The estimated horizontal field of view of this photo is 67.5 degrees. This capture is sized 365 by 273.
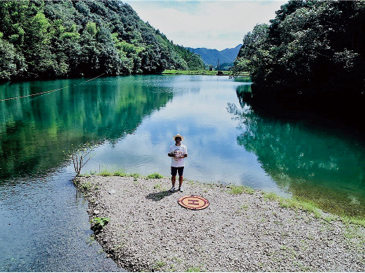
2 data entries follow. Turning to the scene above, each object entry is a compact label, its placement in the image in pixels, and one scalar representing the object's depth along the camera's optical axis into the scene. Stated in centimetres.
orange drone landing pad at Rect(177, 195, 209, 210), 993
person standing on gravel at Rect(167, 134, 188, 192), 1078
